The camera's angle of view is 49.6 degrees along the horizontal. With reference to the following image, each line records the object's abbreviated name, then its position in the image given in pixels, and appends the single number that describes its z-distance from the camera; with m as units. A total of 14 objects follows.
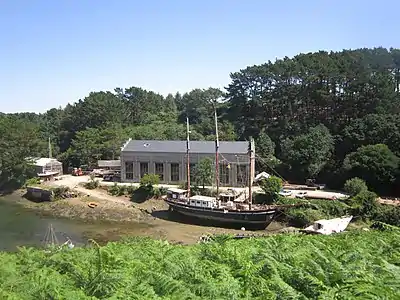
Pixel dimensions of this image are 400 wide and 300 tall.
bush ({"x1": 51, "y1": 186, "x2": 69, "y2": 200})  45.50
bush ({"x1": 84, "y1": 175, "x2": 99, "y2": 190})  47.41
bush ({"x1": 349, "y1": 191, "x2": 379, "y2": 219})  33.45
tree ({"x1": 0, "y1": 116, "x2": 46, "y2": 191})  50.62
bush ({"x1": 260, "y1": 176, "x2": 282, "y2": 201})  37.59
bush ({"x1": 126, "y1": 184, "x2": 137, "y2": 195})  44.22
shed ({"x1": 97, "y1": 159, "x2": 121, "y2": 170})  52.94
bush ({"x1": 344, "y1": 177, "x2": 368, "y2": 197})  36.19
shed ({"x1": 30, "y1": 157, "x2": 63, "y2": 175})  54.31
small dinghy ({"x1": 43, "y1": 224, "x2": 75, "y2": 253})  30.59
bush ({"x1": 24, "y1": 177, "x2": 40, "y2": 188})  50.73
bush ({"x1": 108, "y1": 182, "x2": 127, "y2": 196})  44.56
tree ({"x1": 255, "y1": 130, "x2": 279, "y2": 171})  48.56
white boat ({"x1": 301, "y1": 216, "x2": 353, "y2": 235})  28.78
